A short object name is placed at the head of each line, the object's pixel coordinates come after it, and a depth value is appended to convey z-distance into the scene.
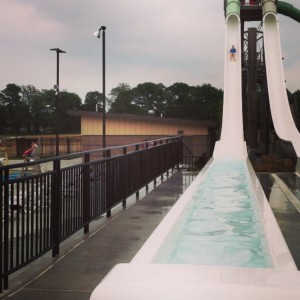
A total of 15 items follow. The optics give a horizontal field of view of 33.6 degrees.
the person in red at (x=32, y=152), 19.46
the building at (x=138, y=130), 39.31
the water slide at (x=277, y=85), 21.22
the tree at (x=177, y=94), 130.52
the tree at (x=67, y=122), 99.12
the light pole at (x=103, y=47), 23.91
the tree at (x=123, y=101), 120.75
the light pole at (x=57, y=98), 30.03
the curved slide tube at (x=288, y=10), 35.25
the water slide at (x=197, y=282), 2.58
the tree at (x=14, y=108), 98.75
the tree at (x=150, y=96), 136.12
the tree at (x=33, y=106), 100.51
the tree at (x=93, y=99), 134.50
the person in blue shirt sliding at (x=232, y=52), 27.53
